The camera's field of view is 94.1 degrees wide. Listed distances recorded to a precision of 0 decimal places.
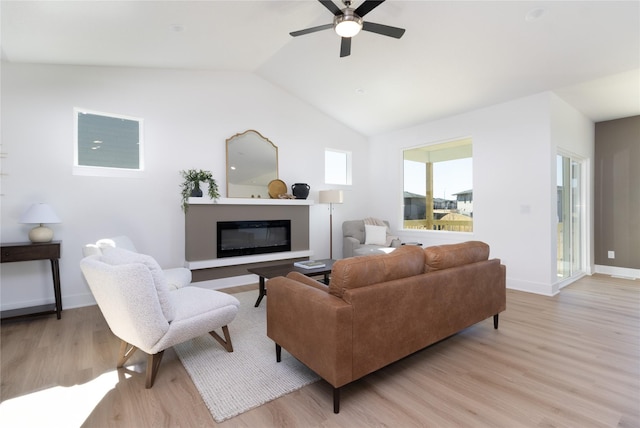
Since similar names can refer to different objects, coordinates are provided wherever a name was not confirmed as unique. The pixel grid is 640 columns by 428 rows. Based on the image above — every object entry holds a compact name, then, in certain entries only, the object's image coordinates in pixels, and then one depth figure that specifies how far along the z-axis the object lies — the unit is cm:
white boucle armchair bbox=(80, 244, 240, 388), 181
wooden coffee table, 330
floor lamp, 535
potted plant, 424
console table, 301
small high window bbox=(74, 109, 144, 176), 373
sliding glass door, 453
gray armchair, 531
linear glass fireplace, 456
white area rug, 183
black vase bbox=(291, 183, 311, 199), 524
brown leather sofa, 168
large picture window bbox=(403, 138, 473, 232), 514
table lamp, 314
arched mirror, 477
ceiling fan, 245
